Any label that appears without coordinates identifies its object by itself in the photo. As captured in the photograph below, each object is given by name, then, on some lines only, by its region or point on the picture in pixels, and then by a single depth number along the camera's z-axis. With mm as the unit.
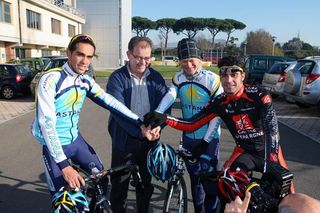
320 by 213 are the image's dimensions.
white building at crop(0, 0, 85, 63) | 25456
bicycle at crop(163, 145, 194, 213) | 2630
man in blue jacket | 2717
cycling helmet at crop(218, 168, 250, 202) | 2107
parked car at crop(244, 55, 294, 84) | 14444
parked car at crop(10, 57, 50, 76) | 15386
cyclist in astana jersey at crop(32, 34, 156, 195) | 2200
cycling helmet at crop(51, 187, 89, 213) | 1916
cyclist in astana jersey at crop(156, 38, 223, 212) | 2829
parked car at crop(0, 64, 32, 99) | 12606
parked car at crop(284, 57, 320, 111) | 8942
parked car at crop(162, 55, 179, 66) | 58384
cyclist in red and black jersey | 2484
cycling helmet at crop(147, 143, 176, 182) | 2391
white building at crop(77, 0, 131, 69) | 46550
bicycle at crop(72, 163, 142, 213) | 2214
